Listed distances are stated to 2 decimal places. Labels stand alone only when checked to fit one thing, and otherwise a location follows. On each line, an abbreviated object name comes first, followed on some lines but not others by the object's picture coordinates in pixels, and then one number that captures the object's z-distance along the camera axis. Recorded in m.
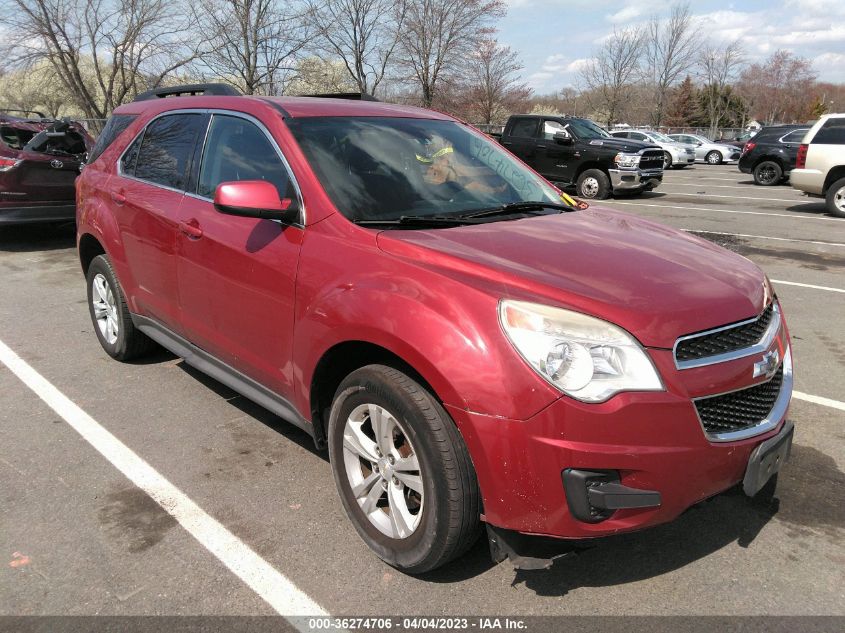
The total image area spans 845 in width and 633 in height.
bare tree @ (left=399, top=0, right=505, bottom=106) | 31.25
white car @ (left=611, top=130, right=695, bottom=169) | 29.12
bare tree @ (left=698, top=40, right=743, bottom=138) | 58.52
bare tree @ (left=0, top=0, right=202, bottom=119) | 22.44
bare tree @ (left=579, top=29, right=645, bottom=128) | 50.88
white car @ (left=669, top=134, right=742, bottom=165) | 32.53
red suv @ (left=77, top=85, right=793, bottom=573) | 2.15
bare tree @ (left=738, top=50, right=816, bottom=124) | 66.44
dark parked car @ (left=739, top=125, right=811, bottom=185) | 19.45
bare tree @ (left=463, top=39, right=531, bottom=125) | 34.56
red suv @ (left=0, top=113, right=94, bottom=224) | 9.02
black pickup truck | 15.56
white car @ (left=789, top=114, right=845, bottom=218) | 12.73
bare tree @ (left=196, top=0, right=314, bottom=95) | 24.47
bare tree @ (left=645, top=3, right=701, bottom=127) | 49.12
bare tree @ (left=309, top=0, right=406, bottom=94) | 29.22
